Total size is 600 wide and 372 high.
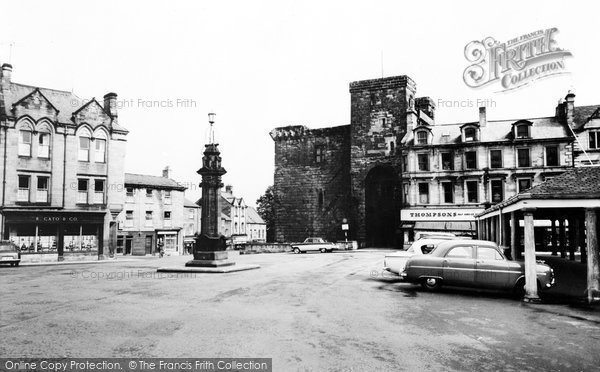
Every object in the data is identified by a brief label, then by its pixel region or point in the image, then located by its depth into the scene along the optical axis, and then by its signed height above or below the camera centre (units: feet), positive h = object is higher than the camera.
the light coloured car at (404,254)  51.07 -3.81
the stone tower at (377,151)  143.74 +22.41
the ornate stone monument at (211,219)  65.51 +0.39
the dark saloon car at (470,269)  39.75 -4.38
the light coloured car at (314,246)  127.95 -7.04
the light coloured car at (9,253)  81.97 -5.51
